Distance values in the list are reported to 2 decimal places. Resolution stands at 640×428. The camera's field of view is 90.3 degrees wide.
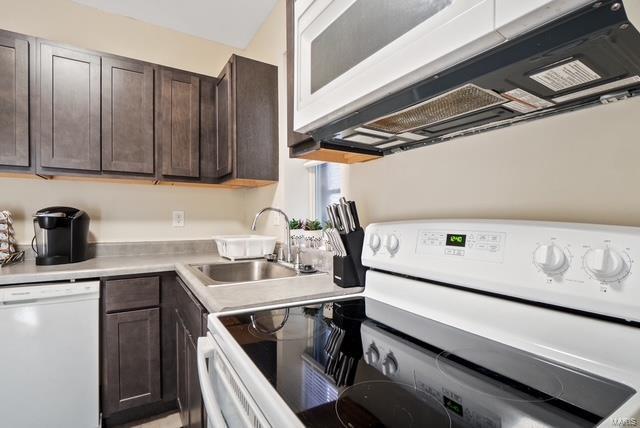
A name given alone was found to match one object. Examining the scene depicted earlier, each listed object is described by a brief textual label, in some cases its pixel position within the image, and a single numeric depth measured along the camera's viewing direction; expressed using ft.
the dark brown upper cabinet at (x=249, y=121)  6.69
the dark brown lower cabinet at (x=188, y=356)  3.99
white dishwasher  4.90
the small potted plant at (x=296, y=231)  5.85
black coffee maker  5.94
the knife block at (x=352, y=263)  3.81
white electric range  1.64
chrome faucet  5.82
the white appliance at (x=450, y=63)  1.54
